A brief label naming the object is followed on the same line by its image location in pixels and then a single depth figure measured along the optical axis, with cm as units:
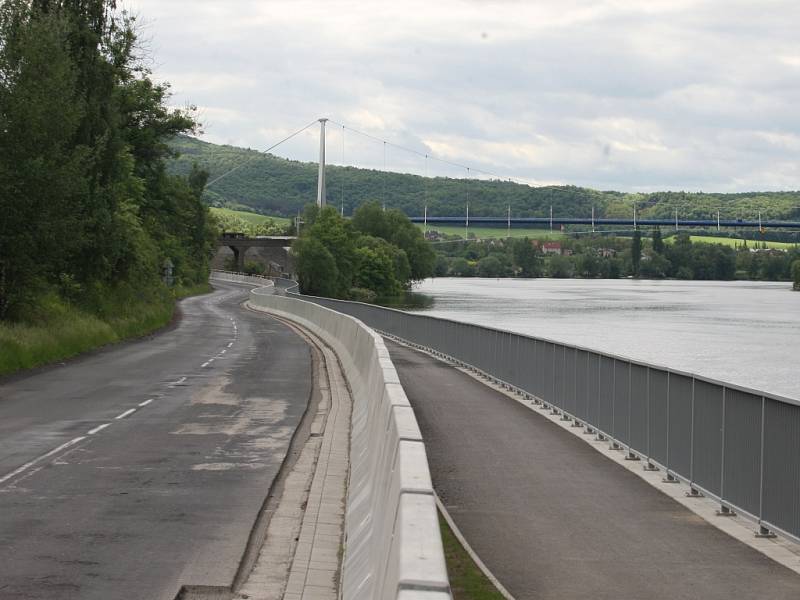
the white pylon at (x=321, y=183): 16784
